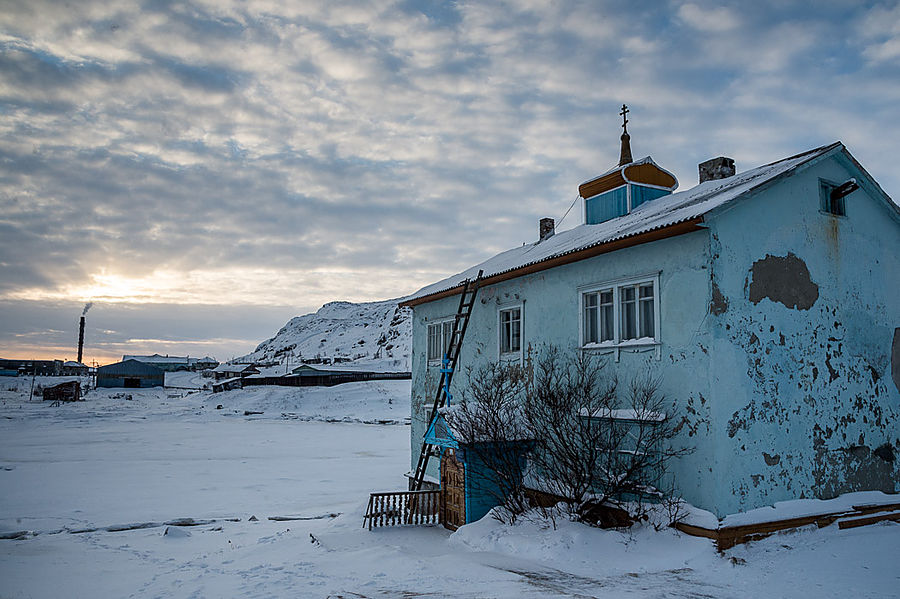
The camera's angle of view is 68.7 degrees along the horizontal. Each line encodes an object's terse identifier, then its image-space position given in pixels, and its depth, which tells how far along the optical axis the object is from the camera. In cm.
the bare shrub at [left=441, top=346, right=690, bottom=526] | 1126
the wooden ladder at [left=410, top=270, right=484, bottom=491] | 1692
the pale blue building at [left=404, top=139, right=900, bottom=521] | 1068
